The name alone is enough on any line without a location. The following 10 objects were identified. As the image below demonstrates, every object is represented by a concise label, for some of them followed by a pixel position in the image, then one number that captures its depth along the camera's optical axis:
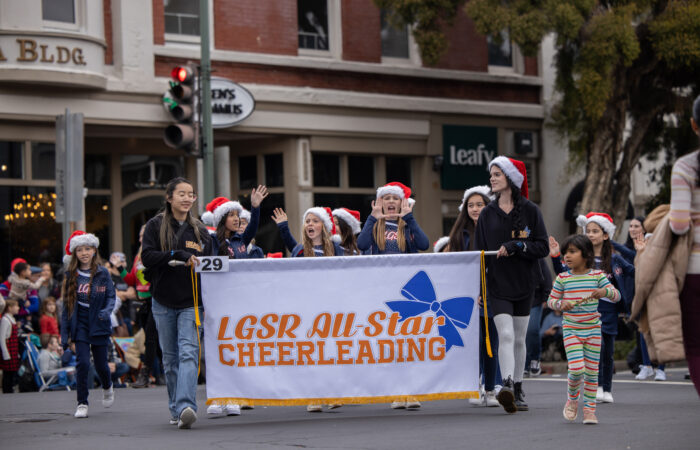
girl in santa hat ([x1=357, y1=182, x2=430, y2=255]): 10.43
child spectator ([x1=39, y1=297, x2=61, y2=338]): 16.03
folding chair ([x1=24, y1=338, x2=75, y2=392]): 15.63
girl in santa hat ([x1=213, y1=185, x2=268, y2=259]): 10.70
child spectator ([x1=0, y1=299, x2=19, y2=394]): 15.10
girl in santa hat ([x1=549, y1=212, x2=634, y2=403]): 10.62
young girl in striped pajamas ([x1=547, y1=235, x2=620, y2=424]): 8.66
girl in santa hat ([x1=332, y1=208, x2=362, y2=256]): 11.95
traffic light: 14.67
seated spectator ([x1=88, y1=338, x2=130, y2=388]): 15.98
